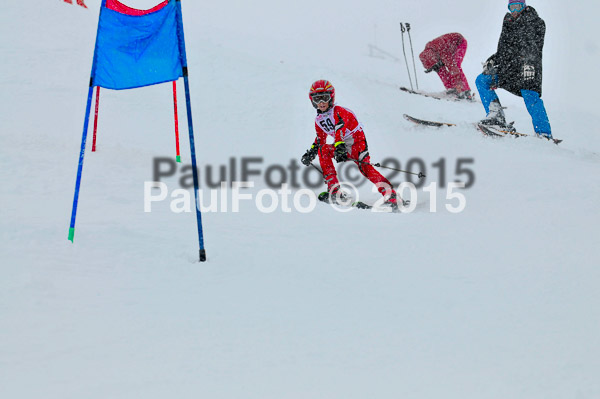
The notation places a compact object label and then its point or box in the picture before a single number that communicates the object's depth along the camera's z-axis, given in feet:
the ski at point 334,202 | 42.90
